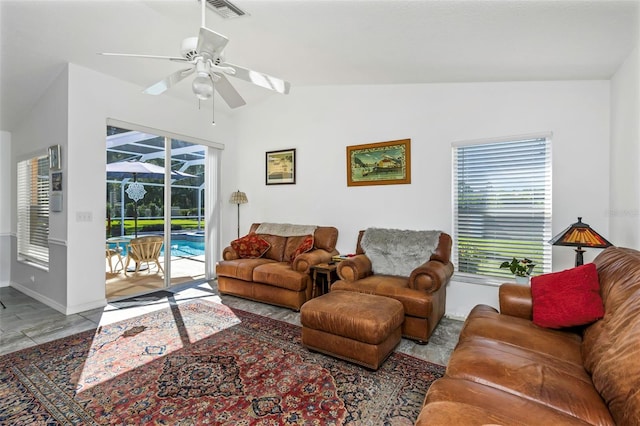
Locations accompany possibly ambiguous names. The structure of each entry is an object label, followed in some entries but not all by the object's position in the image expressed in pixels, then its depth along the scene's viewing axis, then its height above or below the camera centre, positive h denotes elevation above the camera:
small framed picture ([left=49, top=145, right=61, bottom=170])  3.56 +0.63
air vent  2.35 +1.62
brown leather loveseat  3.67 -0.78
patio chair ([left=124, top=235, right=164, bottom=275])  4.35 -0.59
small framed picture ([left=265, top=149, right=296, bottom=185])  4.83 +0.70
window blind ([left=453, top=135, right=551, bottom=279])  3.14 +0.07
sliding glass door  4.05 -0.03
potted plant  2.92 -0.57
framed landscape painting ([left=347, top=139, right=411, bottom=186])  3.86 +0.62
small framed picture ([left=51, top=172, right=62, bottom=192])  3.57 +0.34
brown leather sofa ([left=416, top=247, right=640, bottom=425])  1.14 -0.77
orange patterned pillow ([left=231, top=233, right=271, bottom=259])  4.43 -0.55
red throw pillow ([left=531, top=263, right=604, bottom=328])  1.84 -0.57
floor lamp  5.22 +0.20
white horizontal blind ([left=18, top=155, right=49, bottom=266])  4.00 +0.00
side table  3.61 -0.83
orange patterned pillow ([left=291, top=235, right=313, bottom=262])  4.05 -0.50
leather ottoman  2.27 -0.92
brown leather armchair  2.76 -0.75
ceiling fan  1.93 +1.02
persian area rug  1.83 -1.22
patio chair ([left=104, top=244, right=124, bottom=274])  4.01 -0.59
